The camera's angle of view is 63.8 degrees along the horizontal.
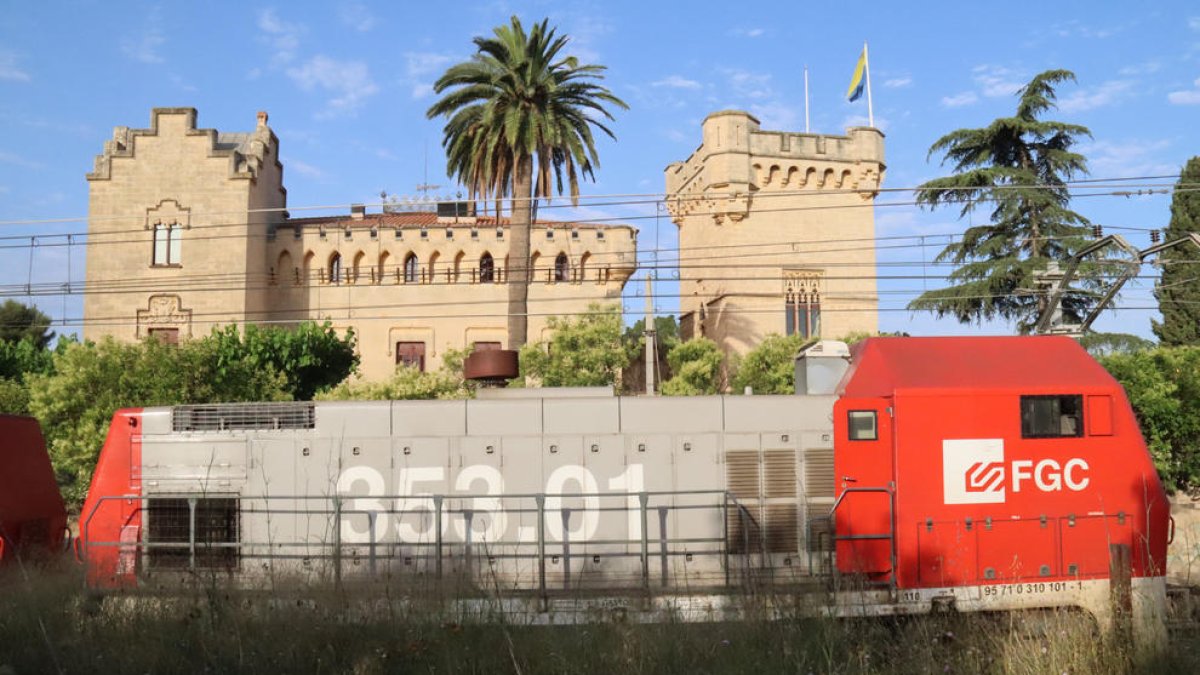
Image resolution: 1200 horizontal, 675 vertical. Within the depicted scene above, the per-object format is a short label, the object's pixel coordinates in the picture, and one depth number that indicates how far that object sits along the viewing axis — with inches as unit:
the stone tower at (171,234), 1756.9
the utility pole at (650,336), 1325.0
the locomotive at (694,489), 473.1
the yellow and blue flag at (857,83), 1815.9
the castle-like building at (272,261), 1761.8
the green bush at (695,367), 1414.9
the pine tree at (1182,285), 1663.4
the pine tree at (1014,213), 1365.7
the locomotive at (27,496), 525.7
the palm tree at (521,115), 1363.2
